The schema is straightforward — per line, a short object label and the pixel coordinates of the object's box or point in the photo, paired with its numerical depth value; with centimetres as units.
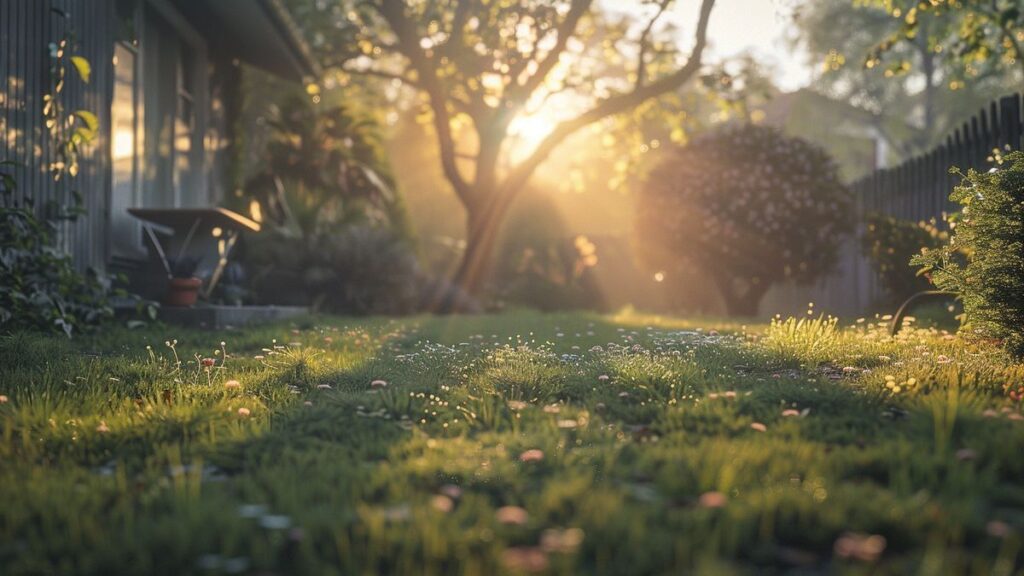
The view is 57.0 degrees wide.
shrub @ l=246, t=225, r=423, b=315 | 1291
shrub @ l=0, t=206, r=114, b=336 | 630
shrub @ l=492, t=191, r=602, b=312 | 1794
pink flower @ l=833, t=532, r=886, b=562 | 216
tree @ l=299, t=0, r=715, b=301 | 1510
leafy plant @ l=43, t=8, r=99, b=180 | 726
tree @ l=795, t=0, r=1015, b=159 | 3566
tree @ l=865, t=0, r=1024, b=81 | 805
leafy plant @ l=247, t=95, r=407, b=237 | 1479
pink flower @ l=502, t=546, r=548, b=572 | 213
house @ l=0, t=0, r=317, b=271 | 714
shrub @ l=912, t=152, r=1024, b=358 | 490
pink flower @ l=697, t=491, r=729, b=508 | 249
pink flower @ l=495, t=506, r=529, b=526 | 241
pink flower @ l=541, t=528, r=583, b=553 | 224
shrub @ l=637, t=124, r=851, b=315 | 1446
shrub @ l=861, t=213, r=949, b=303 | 1038
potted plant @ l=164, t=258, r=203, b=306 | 882
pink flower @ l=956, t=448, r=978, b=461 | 297
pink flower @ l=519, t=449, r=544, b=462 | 318
